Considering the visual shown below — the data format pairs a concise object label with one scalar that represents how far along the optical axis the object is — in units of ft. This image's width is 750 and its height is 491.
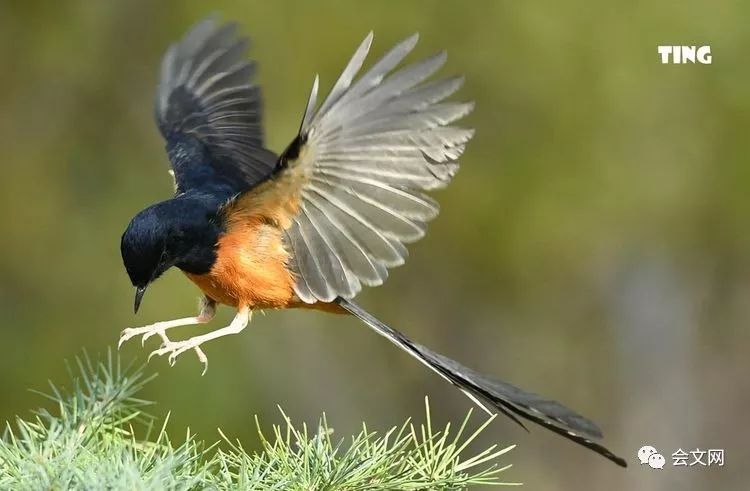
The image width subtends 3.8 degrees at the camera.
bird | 15.37
